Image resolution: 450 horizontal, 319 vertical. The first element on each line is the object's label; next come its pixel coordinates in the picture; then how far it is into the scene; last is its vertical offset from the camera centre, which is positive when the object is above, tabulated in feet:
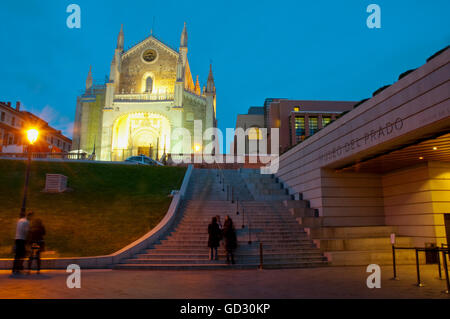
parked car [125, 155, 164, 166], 103.26 +20.24
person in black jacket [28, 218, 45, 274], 32.22 -1.74
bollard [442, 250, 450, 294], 23.08 -4.28
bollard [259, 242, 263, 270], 36.58 -4.12
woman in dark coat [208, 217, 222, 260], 37.91 -1.41
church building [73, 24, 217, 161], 141.28 +51.96
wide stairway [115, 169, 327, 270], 37.55 -1.78
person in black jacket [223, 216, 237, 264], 37.24 -1.83
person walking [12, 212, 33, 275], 30.96 -2.22
